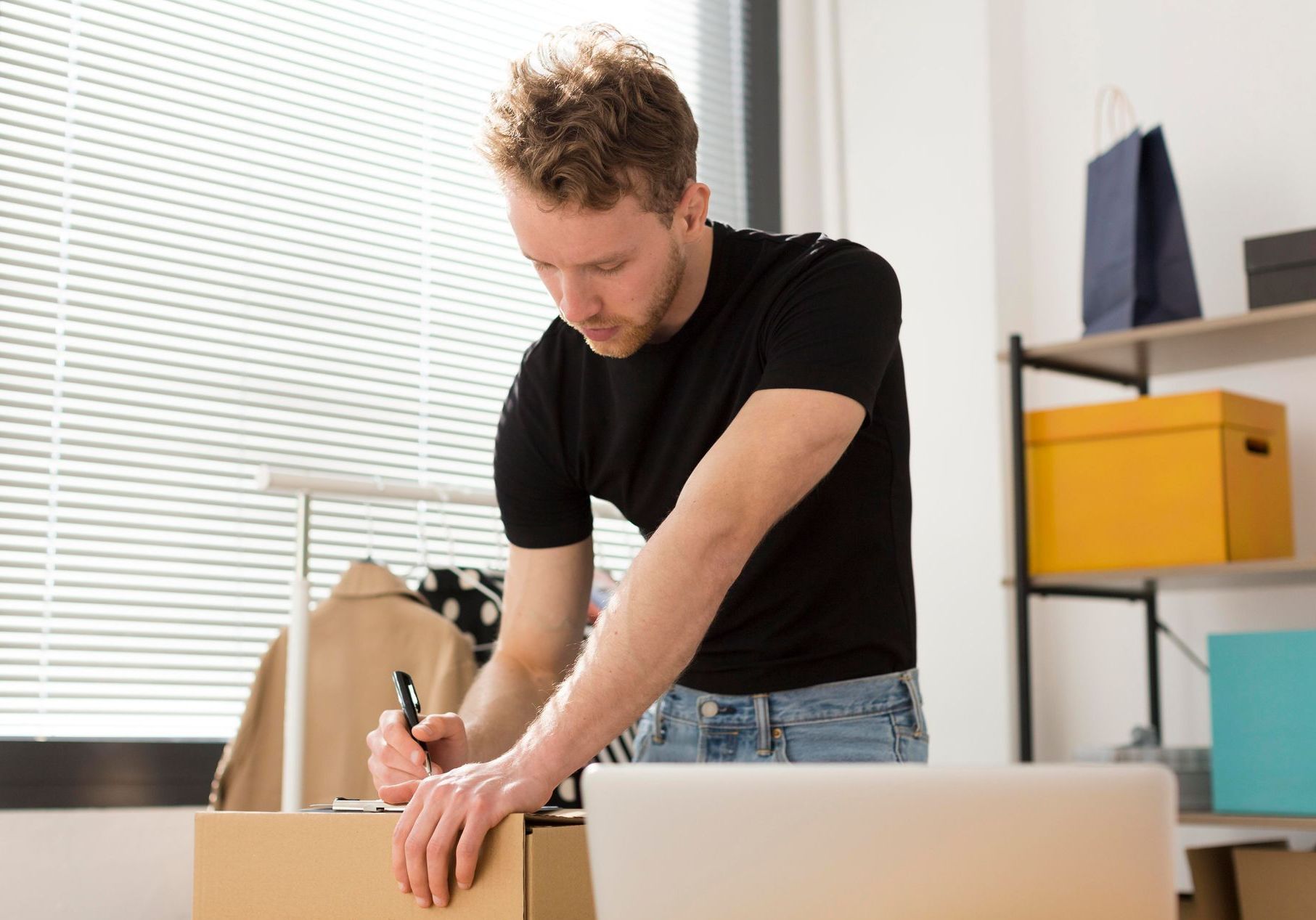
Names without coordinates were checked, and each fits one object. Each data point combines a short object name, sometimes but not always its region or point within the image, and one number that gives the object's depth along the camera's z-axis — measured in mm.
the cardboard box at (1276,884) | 2088
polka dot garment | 2088
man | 1188
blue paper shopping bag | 2383
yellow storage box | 2256
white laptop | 660
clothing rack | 1732
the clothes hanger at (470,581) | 2078
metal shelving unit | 2273
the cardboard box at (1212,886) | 2133
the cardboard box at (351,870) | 915
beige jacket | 1889
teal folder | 2105
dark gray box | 2266
